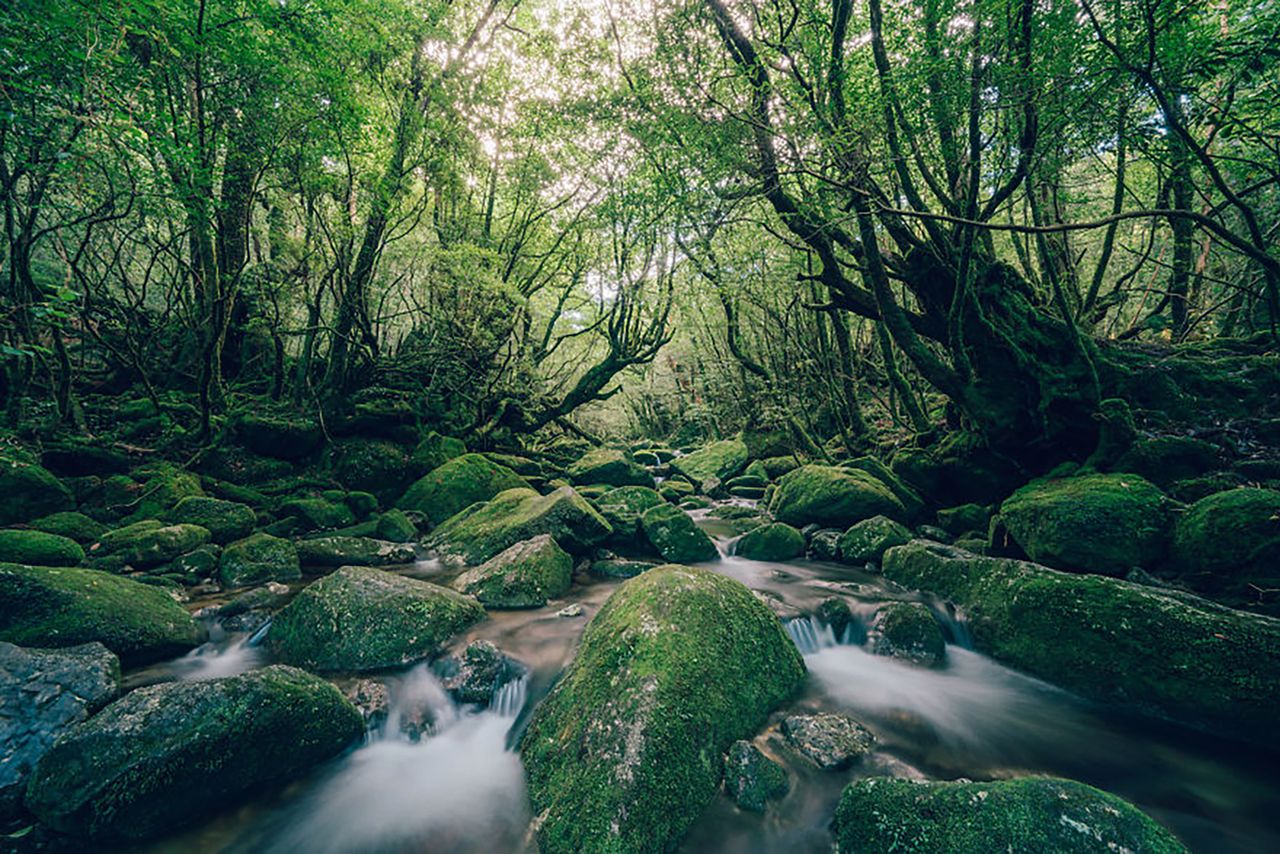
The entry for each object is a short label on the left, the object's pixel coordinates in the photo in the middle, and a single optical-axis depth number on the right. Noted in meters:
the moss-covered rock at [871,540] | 7.21
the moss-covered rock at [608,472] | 13.66
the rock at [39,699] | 2.52
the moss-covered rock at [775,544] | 8.01
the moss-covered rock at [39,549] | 4.81
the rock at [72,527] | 5.79
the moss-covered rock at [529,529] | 6.99
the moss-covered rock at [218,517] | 6.81
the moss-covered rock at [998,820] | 1.99
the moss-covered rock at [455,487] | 9.45
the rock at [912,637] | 4.58
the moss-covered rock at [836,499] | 8.62
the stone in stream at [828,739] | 3.11
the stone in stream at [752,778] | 2.72
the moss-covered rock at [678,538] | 7.57
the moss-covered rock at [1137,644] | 3.16
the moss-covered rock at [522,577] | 5.52
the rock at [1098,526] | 5.01
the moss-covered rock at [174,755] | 2.37
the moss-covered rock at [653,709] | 2.40
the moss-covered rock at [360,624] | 4.14
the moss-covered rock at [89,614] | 3.54
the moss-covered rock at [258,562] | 5.86
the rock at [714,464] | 16.47
